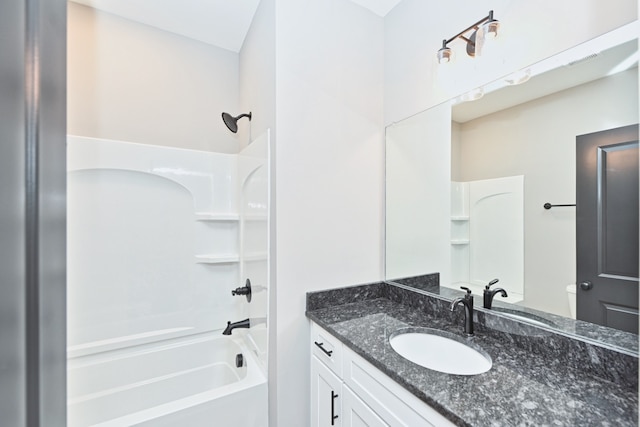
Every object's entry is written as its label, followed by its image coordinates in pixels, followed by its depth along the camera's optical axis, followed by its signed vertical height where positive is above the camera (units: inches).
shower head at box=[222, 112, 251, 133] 77.9 +26.2
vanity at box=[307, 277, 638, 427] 30.2 -21.1
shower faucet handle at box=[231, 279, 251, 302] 73.9 -20.2
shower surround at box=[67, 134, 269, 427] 68.1 -16.5
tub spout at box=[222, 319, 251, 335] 67.9 -28.1
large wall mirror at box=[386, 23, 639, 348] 36.4 +4.8
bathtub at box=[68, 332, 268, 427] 52.9 -40.5
